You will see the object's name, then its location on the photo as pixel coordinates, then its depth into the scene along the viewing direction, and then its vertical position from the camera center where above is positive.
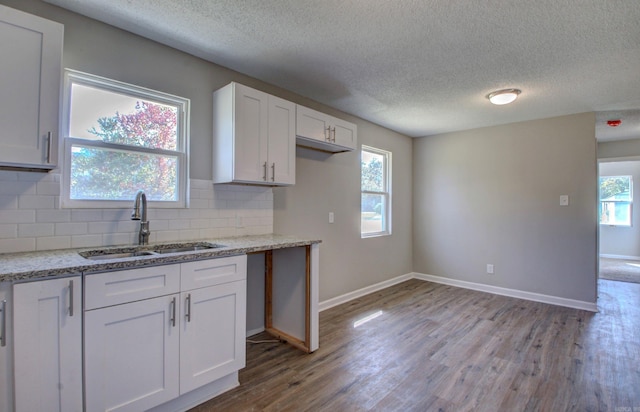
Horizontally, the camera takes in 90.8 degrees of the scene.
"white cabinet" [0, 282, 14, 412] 1.29 -0.58
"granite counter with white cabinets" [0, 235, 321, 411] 1.33 -0.54
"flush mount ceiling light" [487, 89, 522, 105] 3.09 +1.15
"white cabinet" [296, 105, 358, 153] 2.93 +0.79
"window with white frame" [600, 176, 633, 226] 6.76 +0.27
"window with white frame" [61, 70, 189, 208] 2.03 +0.47
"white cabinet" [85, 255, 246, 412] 1.53 -0.68
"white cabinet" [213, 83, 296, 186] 2.43 +0.60
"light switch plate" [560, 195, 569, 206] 3.88 +0.15
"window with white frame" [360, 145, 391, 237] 4.32 +0.27
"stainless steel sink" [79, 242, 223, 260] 1.91 -0.26
